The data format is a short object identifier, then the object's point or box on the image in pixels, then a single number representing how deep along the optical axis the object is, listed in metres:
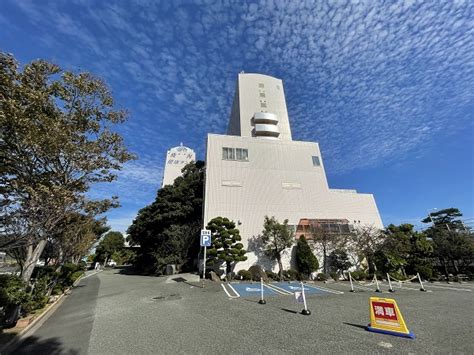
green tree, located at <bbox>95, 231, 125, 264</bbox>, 41.72
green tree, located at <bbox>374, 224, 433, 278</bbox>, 18.11
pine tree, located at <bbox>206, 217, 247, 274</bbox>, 16.67
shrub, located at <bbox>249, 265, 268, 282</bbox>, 15.98
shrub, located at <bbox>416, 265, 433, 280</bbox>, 17.97
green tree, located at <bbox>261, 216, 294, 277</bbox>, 18.22
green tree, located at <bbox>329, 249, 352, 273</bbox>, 19.03
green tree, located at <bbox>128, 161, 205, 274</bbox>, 20.08
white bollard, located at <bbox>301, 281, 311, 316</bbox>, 6.73
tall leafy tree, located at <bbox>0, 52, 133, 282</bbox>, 6.77
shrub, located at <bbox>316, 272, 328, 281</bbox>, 17.05
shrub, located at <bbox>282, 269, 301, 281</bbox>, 17.35
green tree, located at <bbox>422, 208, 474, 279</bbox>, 20.53
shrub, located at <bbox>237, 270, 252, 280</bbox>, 16.05
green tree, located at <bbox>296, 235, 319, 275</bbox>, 18.20
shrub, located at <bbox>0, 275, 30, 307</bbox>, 5.97
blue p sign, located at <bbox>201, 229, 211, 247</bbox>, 12.38
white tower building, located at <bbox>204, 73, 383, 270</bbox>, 20.58
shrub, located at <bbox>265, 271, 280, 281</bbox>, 16.91
